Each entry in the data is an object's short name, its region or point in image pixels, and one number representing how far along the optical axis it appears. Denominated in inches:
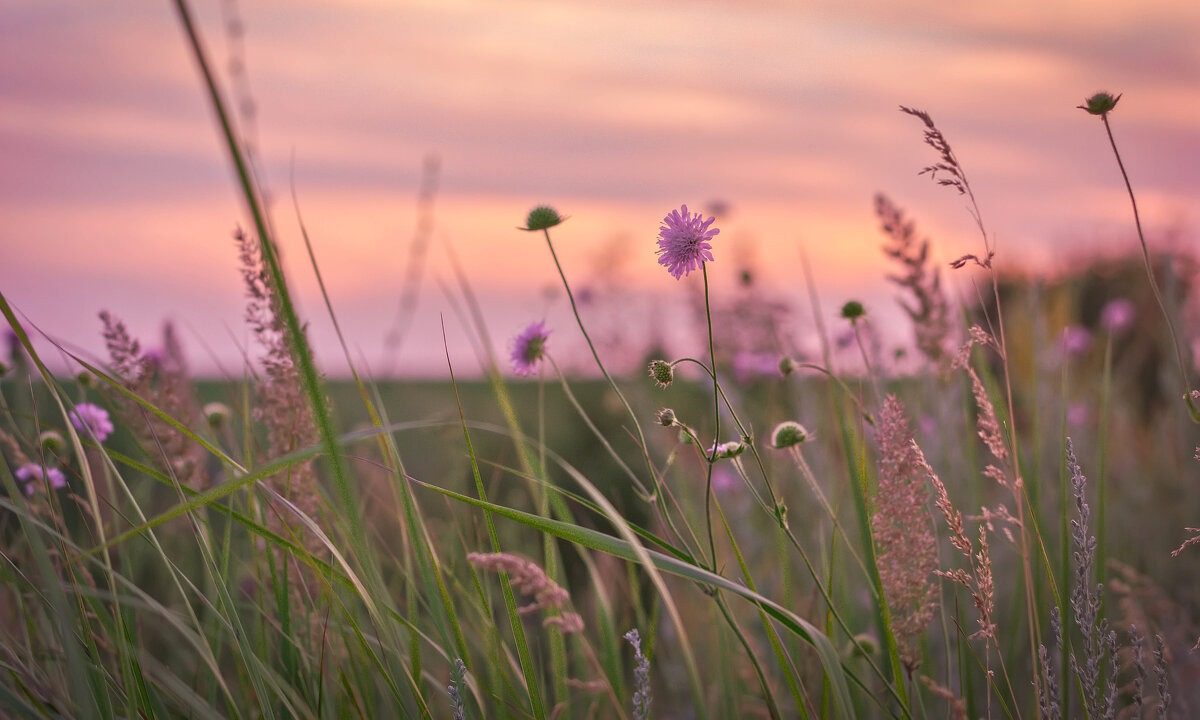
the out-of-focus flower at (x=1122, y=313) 169.2
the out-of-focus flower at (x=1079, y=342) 179.4
